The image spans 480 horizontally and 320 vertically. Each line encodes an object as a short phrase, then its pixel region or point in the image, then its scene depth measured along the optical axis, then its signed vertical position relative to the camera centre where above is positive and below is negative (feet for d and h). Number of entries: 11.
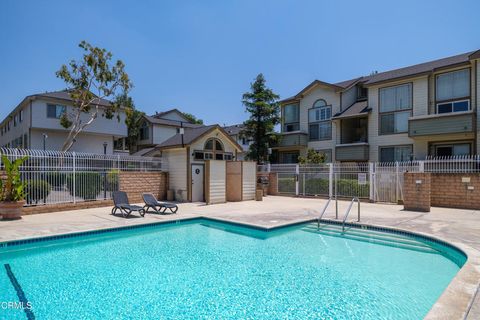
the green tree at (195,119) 193.57 +27.16
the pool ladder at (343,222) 32.68 -7.24
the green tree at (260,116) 89.35 +13.39
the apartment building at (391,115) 64.08 +11.78
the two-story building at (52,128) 85.48 +10.21
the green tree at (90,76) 73.36 +21.44
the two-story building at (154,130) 116.26 +11.76
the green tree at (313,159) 72.64 +0.09
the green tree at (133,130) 138.80 +14.18
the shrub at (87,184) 45.08 -3.97
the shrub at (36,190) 40.37 -4.28
